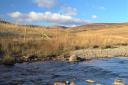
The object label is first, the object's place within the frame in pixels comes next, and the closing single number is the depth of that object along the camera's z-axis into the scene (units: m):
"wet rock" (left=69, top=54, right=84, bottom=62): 7.82
